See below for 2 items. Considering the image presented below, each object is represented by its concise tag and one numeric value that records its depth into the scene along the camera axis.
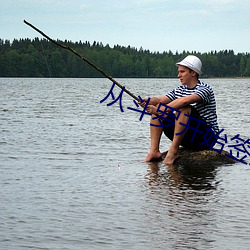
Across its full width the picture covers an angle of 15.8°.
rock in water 11.18
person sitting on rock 10.52
